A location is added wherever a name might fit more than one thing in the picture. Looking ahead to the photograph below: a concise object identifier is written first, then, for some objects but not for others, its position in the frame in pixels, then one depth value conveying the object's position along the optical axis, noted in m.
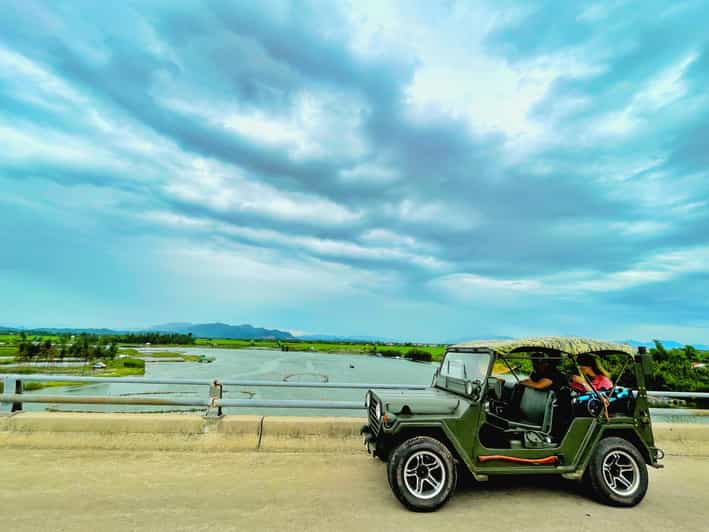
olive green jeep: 4.82
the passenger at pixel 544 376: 5.71
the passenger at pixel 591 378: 5.50
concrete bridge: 4.36
